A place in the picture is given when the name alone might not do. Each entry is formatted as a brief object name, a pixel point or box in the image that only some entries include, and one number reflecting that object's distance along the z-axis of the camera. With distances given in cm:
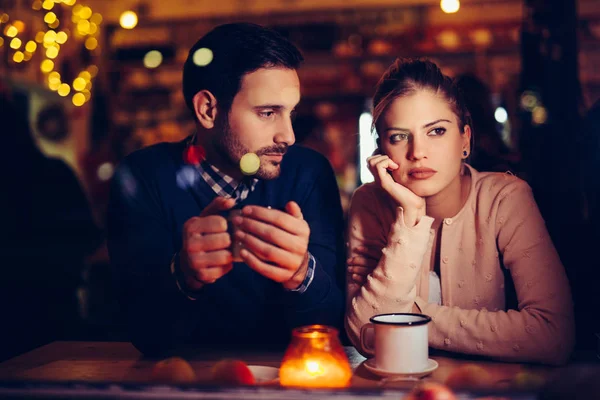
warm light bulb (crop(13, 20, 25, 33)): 329
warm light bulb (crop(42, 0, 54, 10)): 322
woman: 123
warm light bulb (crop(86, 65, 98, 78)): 458
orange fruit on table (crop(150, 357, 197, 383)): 108
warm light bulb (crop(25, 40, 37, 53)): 319
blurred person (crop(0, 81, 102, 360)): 243
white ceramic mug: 106
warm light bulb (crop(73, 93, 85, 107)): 466
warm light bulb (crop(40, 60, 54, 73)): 382
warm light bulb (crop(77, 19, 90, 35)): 346
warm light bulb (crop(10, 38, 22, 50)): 318
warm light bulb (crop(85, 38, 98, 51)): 387
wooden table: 111
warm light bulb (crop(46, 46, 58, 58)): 364
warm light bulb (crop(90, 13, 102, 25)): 404
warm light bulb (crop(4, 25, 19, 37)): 315
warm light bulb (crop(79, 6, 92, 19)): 372
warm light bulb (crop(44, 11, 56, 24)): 317
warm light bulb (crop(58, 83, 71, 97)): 430
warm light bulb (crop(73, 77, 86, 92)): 423
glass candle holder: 103
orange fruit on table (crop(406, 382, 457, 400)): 78
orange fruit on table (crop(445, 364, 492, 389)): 104
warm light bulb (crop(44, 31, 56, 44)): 342
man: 134
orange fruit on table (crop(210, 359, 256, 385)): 104
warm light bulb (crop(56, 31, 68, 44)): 357
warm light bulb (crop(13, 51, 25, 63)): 361
